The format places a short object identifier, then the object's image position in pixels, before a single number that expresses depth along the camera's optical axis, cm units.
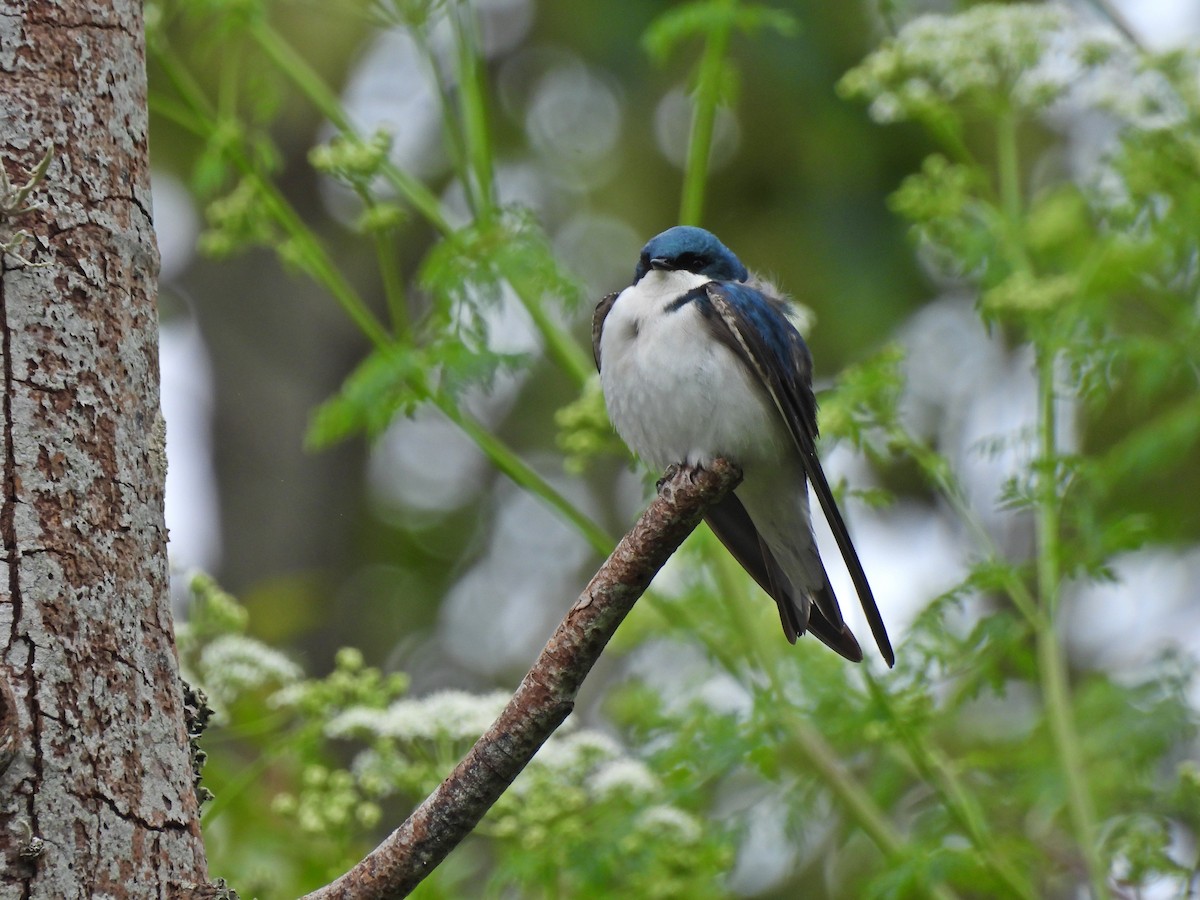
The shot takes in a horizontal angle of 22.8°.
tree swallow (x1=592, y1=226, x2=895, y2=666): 696
